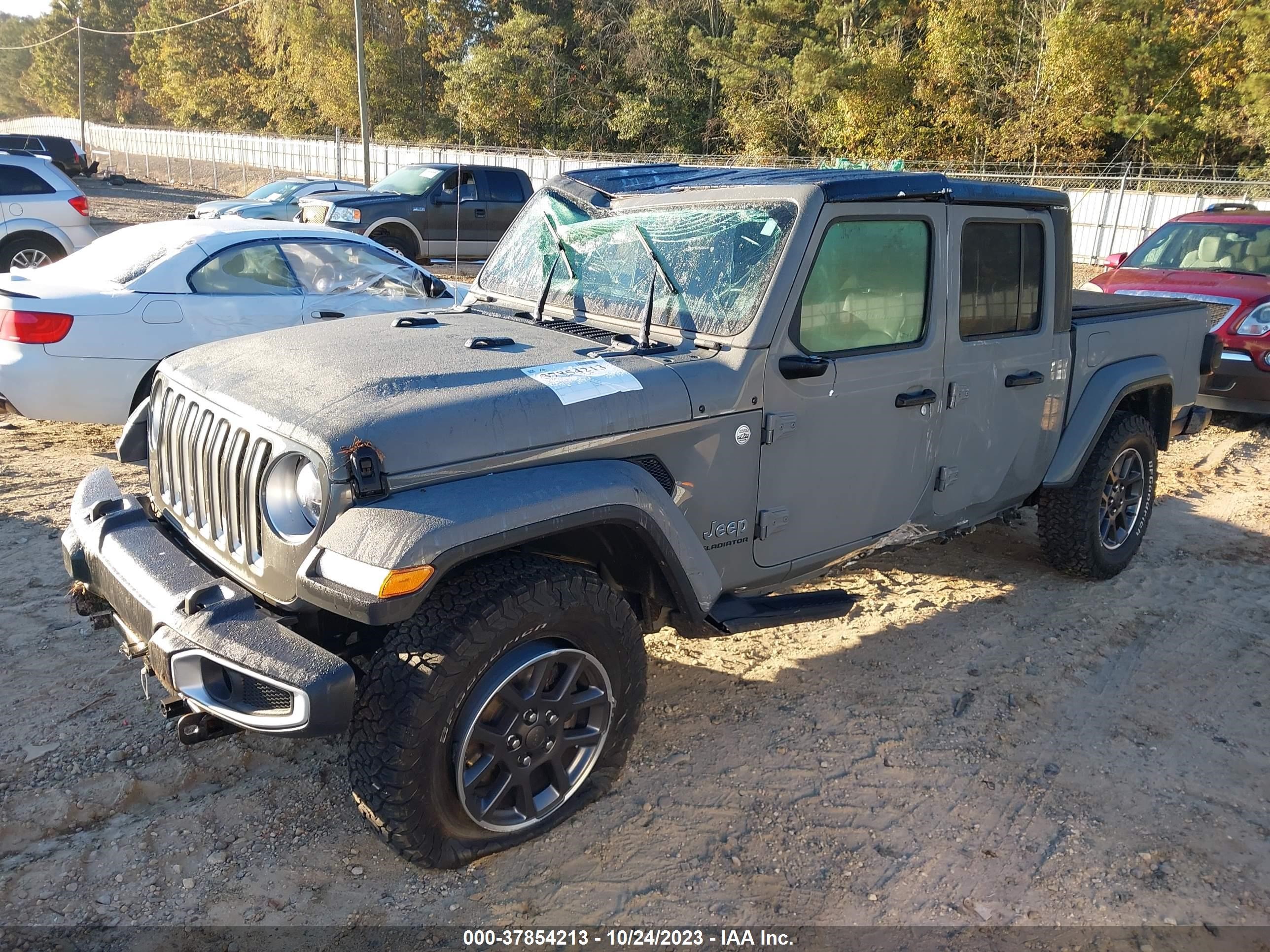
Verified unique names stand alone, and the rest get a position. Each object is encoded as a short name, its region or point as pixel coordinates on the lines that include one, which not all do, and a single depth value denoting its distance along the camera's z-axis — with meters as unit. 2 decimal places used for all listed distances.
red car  8.30
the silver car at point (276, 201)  16.20
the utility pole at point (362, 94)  23.83
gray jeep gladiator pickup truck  2.64
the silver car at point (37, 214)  11.99
